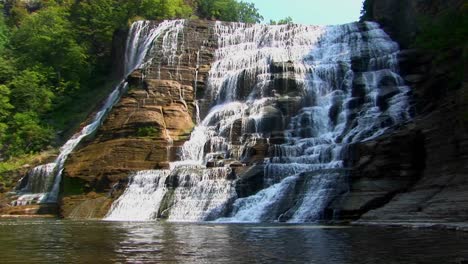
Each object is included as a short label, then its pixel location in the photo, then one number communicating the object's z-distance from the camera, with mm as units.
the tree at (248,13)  88500
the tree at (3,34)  71812
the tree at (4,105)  58562
